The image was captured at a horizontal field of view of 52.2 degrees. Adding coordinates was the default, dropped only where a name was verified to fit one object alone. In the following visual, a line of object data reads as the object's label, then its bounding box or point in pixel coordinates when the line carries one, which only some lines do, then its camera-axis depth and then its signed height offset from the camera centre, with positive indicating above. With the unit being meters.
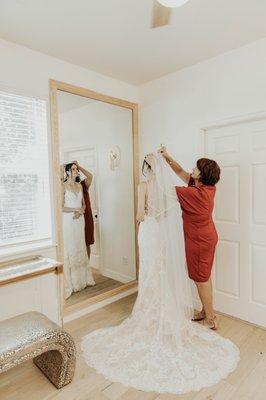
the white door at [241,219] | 2.49 -0.35
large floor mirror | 2.70 -0.05
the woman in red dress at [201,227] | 2.37 -0.39
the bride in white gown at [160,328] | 1.98 -1.26
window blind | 2.36 +0.12
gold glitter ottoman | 1.64 -1.00
